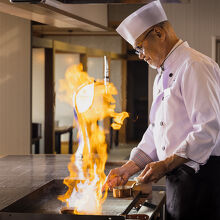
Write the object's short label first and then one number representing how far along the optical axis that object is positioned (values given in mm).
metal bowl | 2958
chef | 2714
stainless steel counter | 2937
